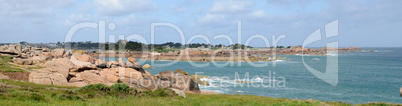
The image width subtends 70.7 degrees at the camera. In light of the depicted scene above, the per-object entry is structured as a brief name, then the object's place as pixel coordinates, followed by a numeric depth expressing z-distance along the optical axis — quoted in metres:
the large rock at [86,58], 41.47
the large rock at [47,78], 28.95
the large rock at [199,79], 51.57
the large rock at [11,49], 44.11
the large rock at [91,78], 33.12
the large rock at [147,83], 33.69
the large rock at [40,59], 39.29
